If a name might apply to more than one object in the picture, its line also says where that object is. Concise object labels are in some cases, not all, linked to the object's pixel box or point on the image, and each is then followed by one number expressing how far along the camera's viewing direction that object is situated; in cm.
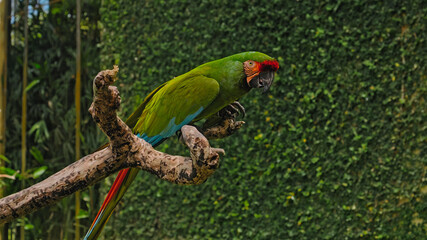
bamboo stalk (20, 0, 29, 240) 537
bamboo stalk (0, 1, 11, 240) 550
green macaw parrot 199
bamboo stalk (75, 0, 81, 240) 516
